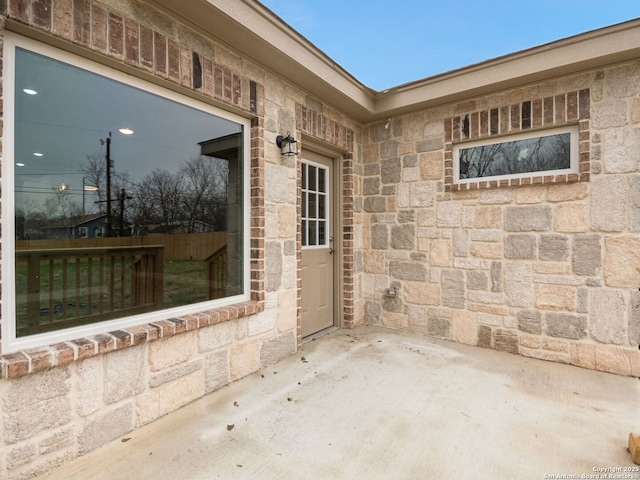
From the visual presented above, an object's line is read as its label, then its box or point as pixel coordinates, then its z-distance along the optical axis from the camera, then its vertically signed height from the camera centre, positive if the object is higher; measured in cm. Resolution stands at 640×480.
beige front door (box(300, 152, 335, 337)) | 378 -7
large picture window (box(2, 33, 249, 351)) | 170 +26
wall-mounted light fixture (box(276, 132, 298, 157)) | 310 +90
